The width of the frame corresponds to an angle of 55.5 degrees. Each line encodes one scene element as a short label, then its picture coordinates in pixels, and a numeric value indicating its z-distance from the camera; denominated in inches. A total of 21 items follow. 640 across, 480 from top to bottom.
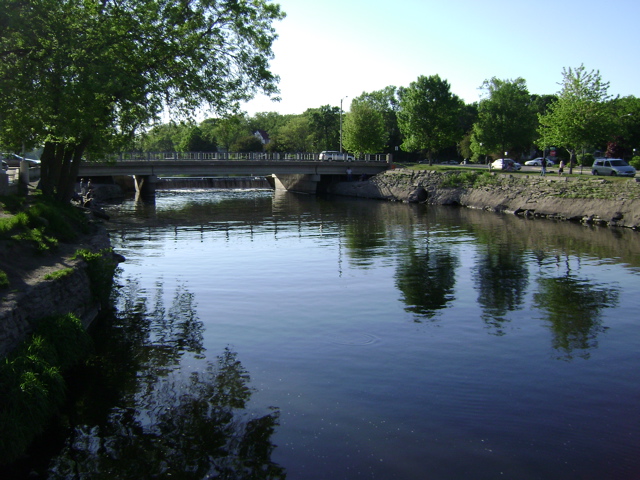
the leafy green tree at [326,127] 4670.3
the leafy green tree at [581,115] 2240.4
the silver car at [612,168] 2175.0
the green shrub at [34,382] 419.5
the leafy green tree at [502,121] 2965.1
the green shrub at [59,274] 613.6
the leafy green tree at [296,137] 4856.5
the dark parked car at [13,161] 2202.8
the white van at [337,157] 3309.5
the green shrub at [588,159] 3284.9
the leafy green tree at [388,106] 4608.8
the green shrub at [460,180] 2481.4
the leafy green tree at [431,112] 3085.6
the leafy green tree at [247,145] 4776.1
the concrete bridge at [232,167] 2659.9
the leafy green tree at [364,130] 3575.3
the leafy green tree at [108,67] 860.6
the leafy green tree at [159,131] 1309.1
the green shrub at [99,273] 739.4
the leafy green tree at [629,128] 3321.9
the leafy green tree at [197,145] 4792.3
